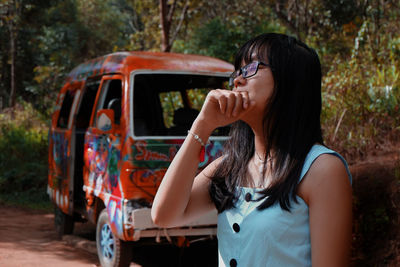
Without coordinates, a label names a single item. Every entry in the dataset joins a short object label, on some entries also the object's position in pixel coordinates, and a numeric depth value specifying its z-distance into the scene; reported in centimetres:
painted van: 488
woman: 158
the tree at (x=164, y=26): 1094
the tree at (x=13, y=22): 1798
